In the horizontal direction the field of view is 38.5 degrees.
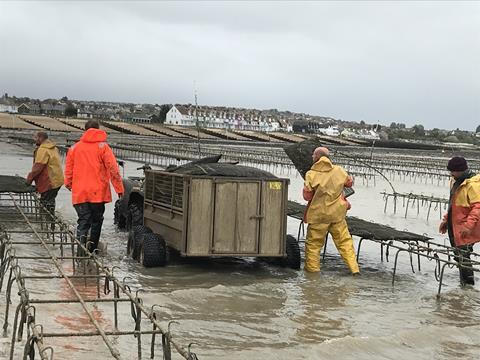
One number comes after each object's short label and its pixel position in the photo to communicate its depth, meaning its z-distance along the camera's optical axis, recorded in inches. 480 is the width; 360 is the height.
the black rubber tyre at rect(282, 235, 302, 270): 370.6
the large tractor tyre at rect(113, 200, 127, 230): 487.2
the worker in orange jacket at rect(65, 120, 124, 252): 356.5
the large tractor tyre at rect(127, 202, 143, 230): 434.3
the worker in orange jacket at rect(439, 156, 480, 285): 348.5
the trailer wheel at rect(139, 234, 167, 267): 348.2
